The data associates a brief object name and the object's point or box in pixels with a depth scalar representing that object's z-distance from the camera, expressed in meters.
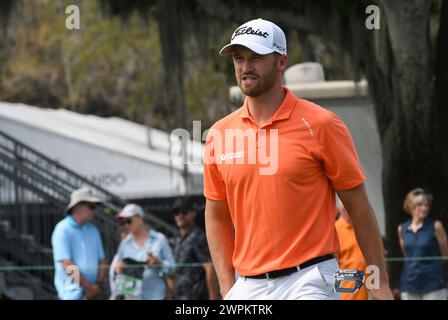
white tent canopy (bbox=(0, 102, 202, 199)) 20.38
